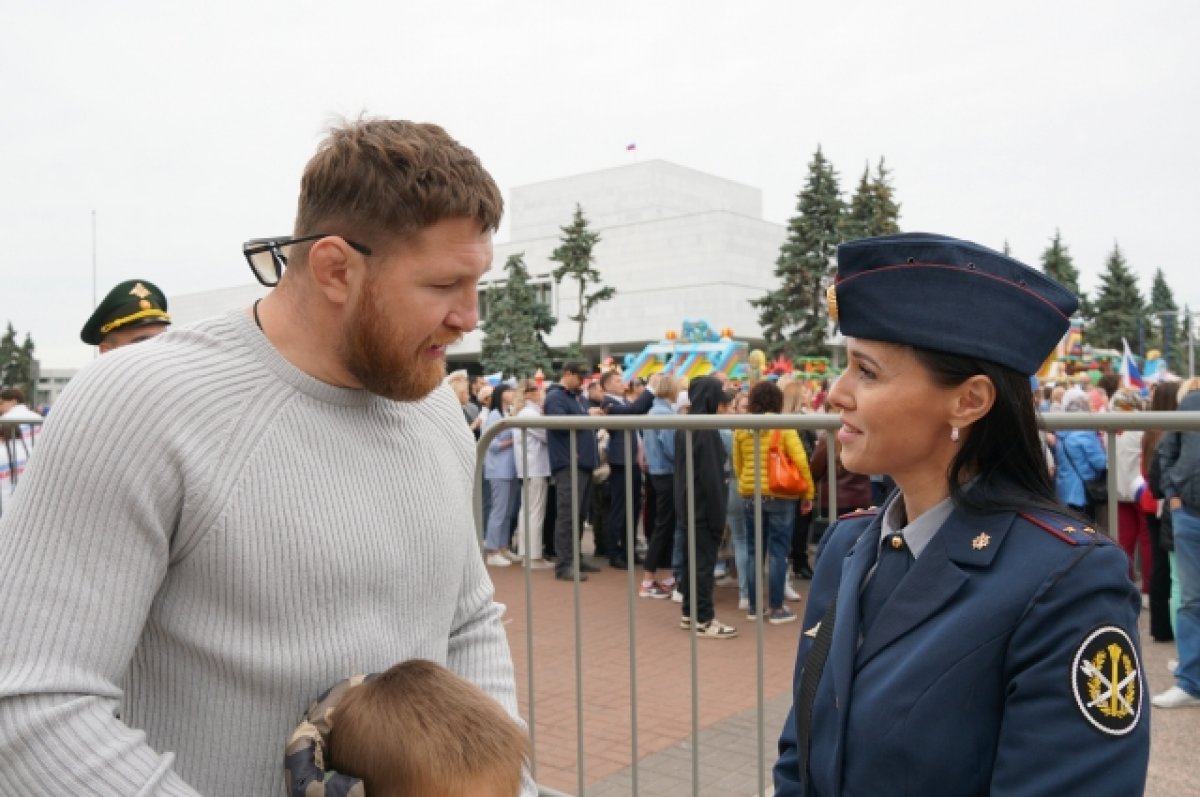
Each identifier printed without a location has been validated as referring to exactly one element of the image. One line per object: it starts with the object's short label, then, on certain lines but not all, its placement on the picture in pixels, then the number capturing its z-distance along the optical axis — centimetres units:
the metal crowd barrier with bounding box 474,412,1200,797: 220
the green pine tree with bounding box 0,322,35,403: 5962
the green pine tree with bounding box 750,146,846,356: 3972
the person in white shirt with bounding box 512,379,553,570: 929
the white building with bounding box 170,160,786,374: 5497
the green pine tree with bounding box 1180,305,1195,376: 6366
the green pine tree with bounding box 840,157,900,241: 3875
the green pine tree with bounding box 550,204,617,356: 4847
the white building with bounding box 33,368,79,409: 6085
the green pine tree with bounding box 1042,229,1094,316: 5384
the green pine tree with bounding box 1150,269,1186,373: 6025
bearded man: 124
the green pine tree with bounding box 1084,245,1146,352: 5366
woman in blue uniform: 142
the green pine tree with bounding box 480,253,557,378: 4641
